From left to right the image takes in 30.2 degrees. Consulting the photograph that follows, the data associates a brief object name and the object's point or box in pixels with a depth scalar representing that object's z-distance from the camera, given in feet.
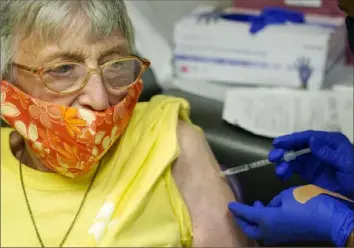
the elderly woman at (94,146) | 3.82
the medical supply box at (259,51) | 5.38
